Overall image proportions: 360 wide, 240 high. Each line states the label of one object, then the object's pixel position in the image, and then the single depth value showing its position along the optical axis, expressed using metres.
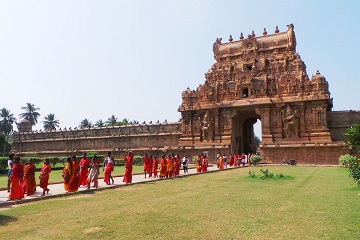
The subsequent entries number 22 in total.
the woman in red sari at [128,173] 14.96
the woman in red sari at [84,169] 13.48
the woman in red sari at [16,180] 9.93
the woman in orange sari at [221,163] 24.25
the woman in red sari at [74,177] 11.70
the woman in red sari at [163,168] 17.91
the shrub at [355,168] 11.09
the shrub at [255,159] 29.16
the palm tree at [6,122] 70.19
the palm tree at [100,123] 84.31
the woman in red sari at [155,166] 19.03
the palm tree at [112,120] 80.45
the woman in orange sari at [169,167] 18.43
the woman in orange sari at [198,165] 22.00
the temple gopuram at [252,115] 31.45
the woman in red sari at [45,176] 11.34
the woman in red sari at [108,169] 14.47
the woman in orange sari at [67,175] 11.69
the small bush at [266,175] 15.84
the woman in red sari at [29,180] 11.08
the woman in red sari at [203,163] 21.92
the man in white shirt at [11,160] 12.01
